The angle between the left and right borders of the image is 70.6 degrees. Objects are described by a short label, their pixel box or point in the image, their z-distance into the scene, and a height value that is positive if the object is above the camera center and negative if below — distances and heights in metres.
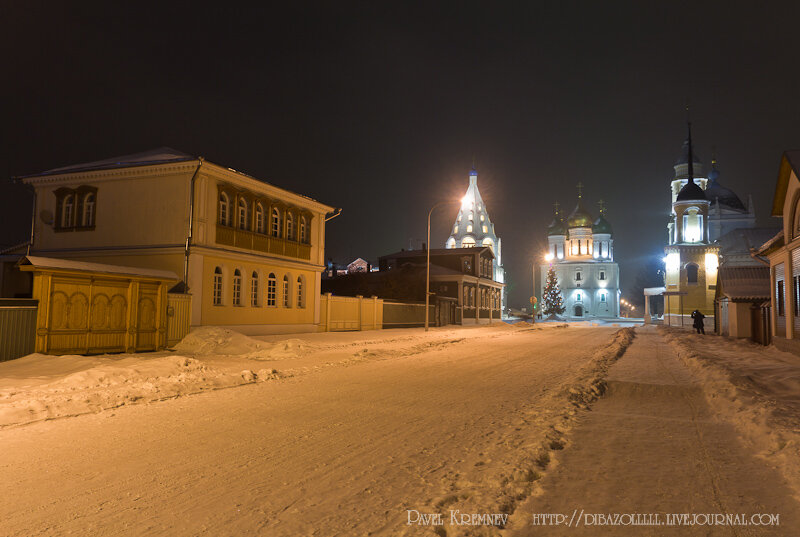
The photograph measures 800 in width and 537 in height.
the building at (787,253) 20.08 +2.30
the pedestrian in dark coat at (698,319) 37.19 -0.44
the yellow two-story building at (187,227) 23.11 +3.43
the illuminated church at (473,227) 118.06 +17.40
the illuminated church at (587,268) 107.64 +8.39
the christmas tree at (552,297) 103.75 +2.58
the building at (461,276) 53.28 +3.29
